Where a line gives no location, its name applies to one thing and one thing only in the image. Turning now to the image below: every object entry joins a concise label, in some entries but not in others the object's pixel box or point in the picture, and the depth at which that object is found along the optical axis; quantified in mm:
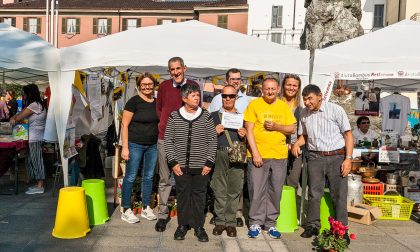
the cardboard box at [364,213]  5379
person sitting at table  7246
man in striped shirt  4496
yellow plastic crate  5711
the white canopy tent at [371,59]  5527
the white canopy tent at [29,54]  5824
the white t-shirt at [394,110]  8453
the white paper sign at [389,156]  6383
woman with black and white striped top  4324
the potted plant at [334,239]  3945
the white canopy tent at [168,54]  5812
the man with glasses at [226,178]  4594
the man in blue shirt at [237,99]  4973
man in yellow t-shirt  4441
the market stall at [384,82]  5551
